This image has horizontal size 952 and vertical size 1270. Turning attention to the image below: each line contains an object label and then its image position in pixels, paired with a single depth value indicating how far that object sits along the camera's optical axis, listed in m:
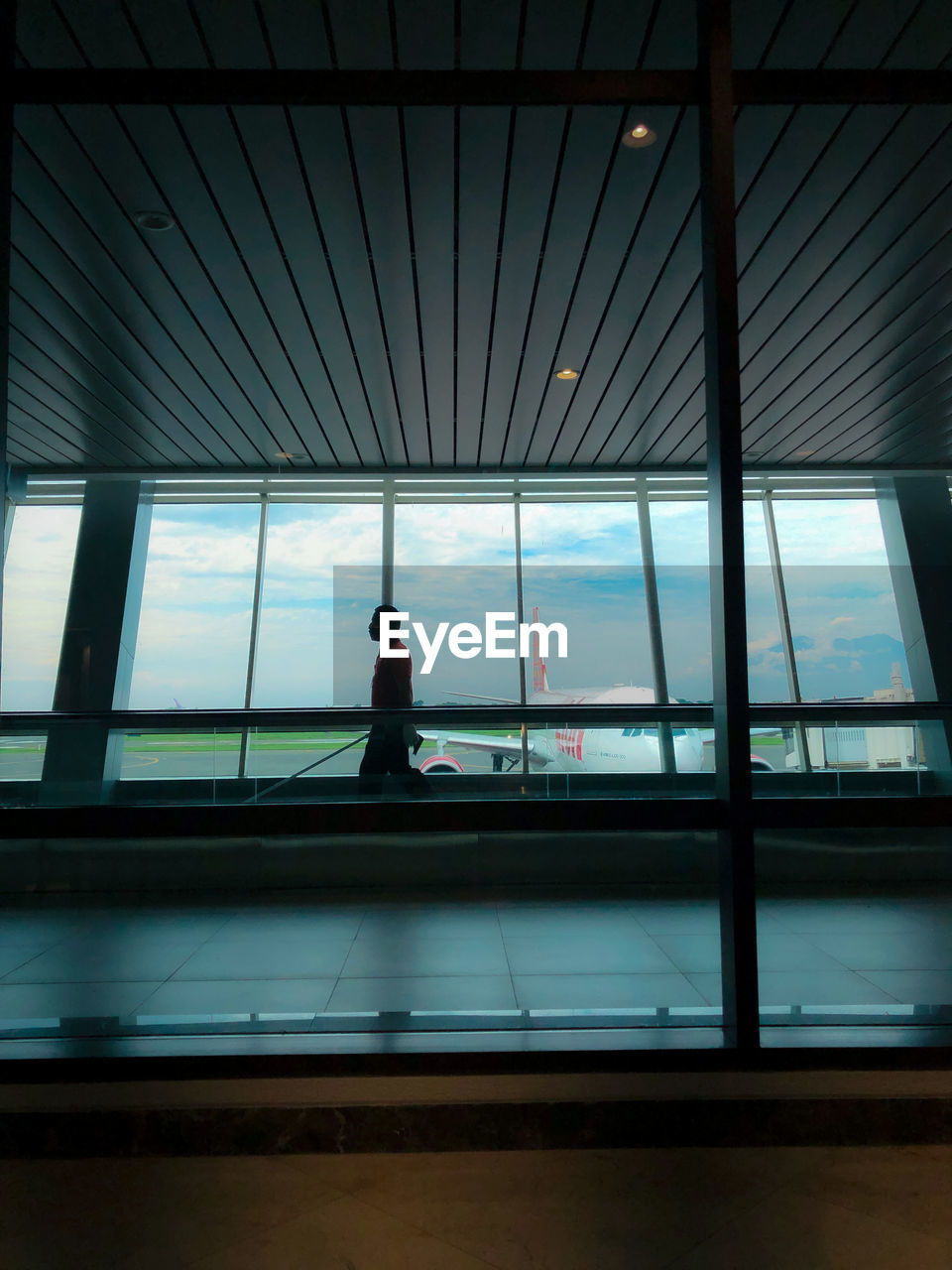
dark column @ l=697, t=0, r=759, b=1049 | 2.36
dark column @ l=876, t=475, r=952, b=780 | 7.41
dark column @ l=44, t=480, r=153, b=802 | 7.04
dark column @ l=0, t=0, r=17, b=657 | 2.40
